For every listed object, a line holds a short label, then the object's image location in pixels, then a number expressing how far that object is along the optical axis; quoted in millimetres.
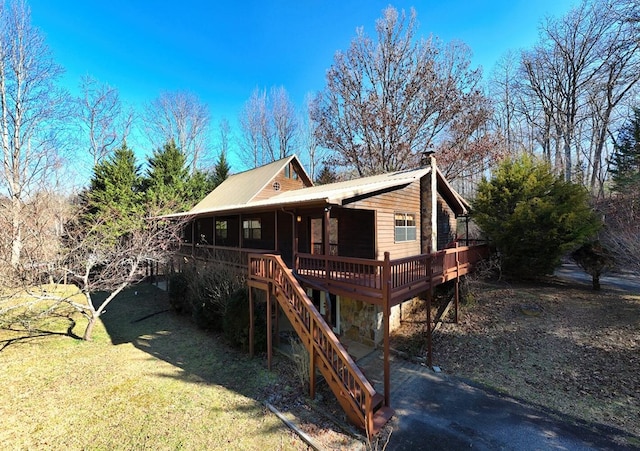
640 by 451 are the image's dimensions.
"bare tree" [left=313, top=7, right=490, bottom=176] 19453
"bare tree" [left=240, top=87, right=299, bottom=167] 30766
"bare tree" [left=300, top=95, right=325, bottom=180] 30578
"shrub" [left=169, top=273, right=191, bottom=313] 12709
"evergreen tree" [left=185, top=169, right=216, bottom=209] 25375
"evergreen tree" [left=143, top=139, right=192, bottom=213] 23016
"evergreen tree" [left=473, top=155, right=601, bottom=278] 11953
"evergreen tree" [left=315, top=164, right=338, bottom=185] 25712
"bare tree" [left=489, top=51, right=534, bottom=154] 25562
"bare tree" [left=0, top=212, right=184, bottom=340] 9534
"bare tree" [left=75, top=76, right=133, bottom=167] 25078
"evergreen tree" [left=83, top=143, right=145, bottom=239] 20953
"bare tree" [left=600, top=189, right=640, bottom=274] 9219
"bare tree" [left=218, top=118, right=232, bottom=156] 32075
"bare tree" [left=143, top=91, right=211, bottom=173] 28844
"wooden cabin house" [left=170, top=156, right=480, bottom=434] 6418
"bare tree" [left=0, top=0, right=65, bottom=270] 17734
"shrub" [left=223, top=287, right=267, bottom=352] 9180
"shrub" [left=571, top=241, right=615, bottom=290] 11938
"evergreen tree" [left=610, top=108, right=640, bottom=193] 16972
